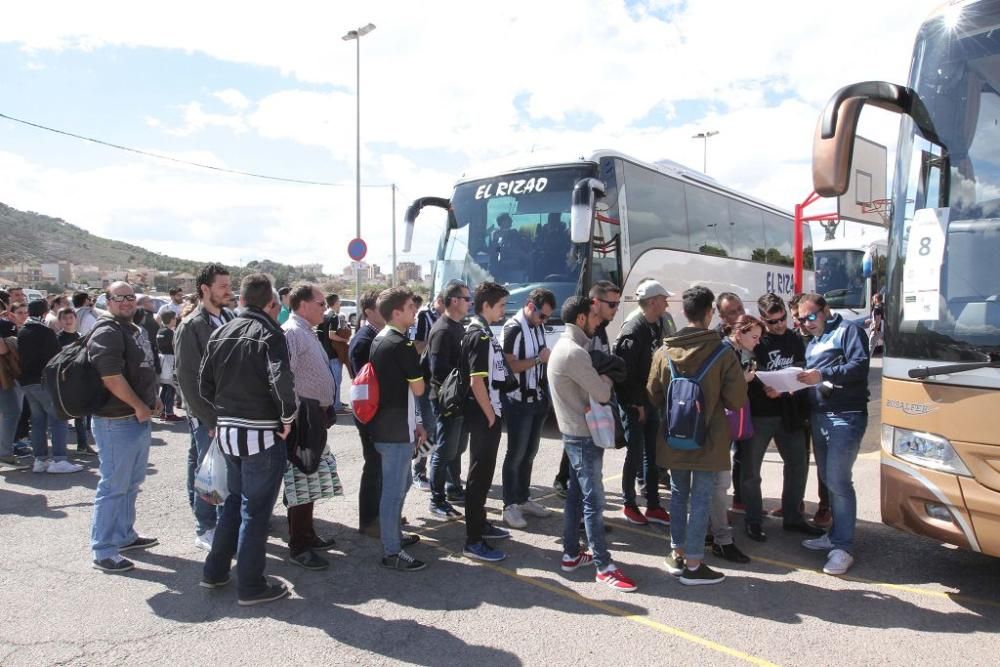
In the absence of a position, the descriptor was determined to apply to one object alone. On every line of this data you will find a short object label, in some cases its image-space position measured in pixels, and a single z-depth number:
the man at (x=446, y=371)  5.48
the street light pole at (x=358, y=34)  21.83
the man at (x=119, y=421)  4.44
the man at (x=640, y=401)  5.28
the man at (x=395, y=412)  4.34
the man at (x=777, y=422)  5.12
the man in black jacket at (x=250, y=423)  3.83
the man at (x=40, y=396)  7.12
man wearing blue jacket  4.45
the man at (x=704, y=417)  4.12
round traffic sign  19.64
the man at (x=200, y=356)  4.65
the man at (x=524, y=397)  5.43
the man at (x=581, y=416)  4.15
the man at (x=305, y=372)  4.59
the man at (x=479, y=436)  4.63
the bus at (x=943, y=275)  3.57
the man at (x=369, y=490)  5.11
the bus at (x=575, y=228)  9.23
